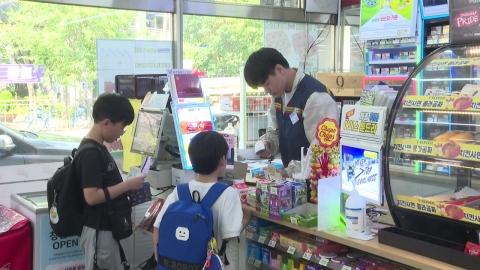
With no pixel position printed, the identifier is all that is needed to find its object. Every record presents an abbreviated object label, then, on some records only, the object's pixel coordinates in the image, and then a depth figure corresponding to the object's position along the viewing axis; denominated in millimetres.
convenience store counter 2062
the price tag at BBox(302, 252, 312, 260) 2602
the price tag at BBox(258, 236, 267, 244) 2920
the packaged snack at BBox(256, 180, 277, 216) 2816
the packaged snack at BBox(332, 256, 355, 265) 2468
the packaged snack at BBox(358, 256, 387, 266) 2464
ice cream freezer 3426
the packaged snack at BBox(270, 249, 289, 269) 2910
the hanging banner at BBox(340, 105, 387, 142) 2412
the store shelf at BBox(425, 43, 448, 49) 5447
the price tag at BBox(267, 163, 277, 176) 3416
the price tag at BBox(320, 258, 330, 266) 2505
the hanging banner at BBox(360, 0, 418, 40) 5531
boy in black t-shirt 3039
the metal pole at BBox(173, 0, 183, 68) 5965
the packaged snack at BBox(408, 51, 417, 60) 5632
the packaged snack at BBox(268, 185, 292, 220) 2723
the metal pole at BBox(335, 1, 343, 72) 7239
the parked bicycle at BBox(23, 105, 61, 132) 5227
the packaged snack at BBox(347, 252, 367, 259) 2545
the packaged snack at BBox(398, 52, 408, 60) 5755
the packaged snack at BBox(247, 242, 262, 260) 3068
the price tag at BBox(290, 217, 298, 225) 2629
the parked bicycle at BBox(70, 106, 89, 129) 5555
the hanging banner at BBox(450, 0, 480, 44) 2211
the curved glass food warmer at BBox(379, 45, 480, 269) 2153
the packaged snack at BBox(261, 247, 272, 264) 3004
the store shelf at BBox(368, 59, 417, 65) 5693
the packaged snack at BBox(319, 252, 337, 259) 2538
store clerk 3285
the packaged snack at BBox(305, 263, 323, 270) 2717
